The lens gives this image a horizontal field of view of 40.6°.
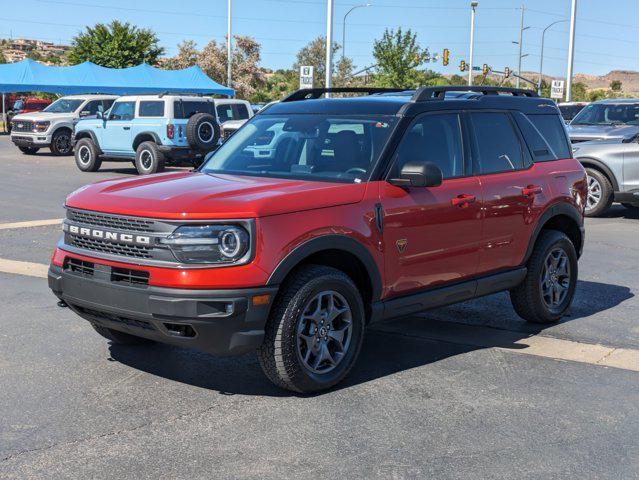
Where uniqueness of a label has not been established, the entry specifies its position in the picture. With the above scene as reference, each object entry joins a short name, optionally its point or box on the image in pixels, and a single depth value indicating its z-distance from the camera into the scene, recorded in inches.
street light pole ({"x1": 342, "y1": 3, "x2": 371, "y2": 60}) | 2225.9
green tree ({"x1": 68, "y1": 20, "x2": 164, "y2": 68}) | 2343.8
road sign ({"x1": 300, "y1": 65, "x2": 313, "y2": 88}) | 1181.1
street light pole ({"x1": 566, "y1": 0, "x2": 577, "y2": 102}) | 1615.4
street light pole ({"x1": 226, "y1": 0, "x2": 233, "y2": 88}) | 2159.2
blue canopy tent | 1498.5
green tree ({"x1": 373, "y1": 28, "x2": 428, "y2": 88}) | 2217.0
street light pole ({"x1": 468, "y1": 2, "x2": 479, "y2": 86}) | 2448.3
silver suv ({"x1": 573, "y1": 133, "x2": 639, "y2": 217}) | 549.0
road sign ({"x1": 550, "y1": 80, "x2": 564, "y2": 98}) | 1622.8
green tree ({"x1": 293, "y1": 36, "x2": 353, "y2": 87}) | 3147.1
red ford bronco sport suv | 184.9
